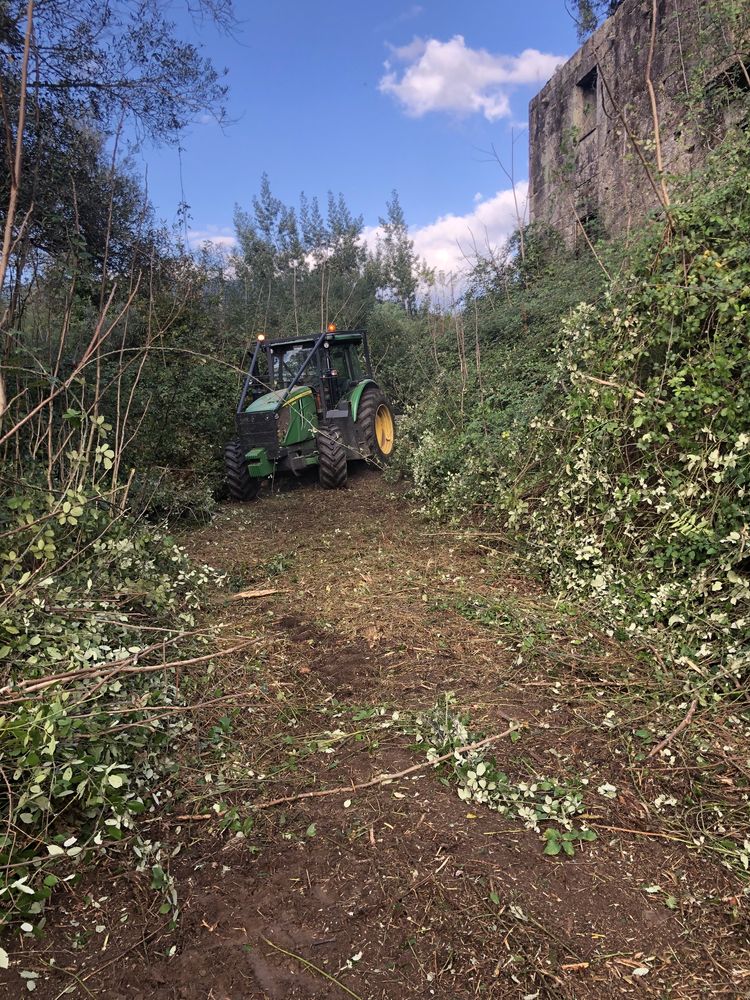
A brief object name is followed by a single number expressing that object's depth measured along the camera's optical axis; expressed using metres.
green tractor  7.96
